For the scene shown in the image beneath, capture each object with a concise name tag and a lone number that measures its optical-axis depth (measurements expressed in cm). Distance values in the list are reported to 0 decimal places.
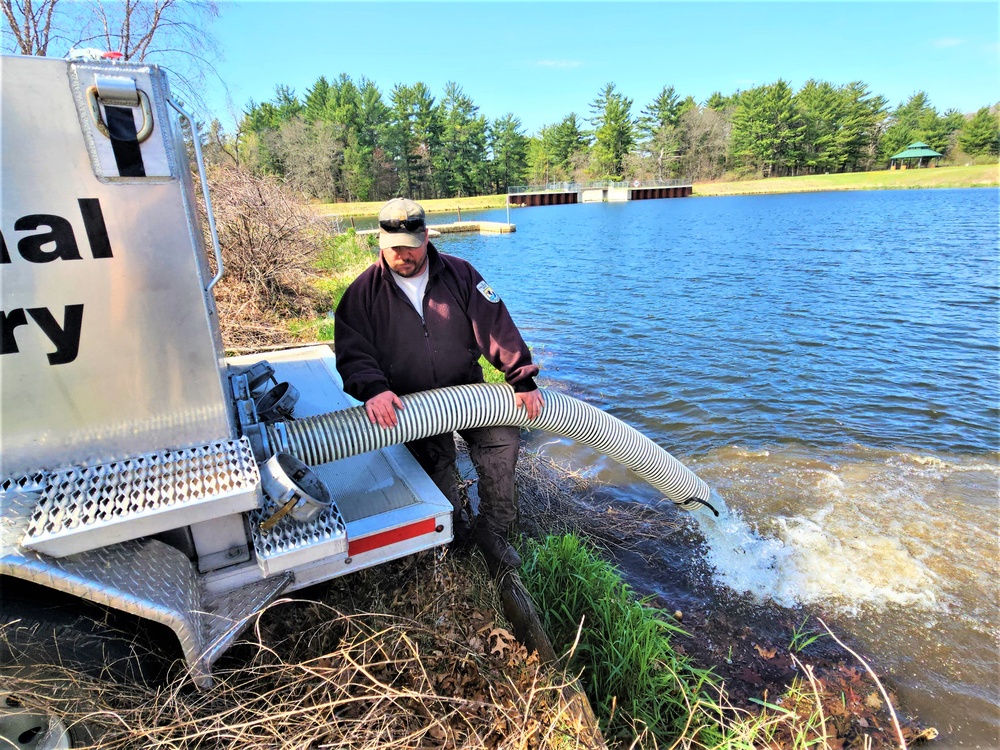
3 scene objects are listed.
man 305
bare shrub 870
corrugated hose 270
